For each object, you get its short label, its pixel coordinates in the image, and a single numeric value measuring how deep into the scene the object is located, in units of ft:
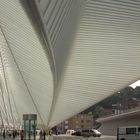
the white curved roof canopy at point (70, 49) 30.57
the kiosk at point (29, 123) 62.14
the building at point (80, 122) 319.04
